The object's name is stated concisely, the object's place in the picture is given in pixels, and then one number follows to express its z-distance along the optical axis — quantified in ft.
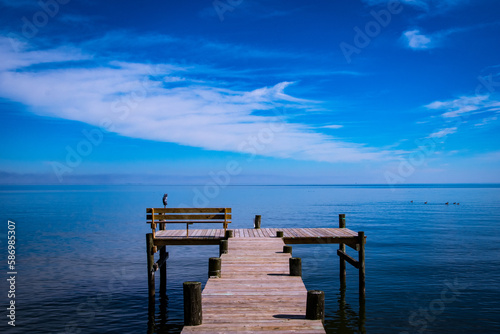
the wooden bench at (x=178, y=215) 61.21
